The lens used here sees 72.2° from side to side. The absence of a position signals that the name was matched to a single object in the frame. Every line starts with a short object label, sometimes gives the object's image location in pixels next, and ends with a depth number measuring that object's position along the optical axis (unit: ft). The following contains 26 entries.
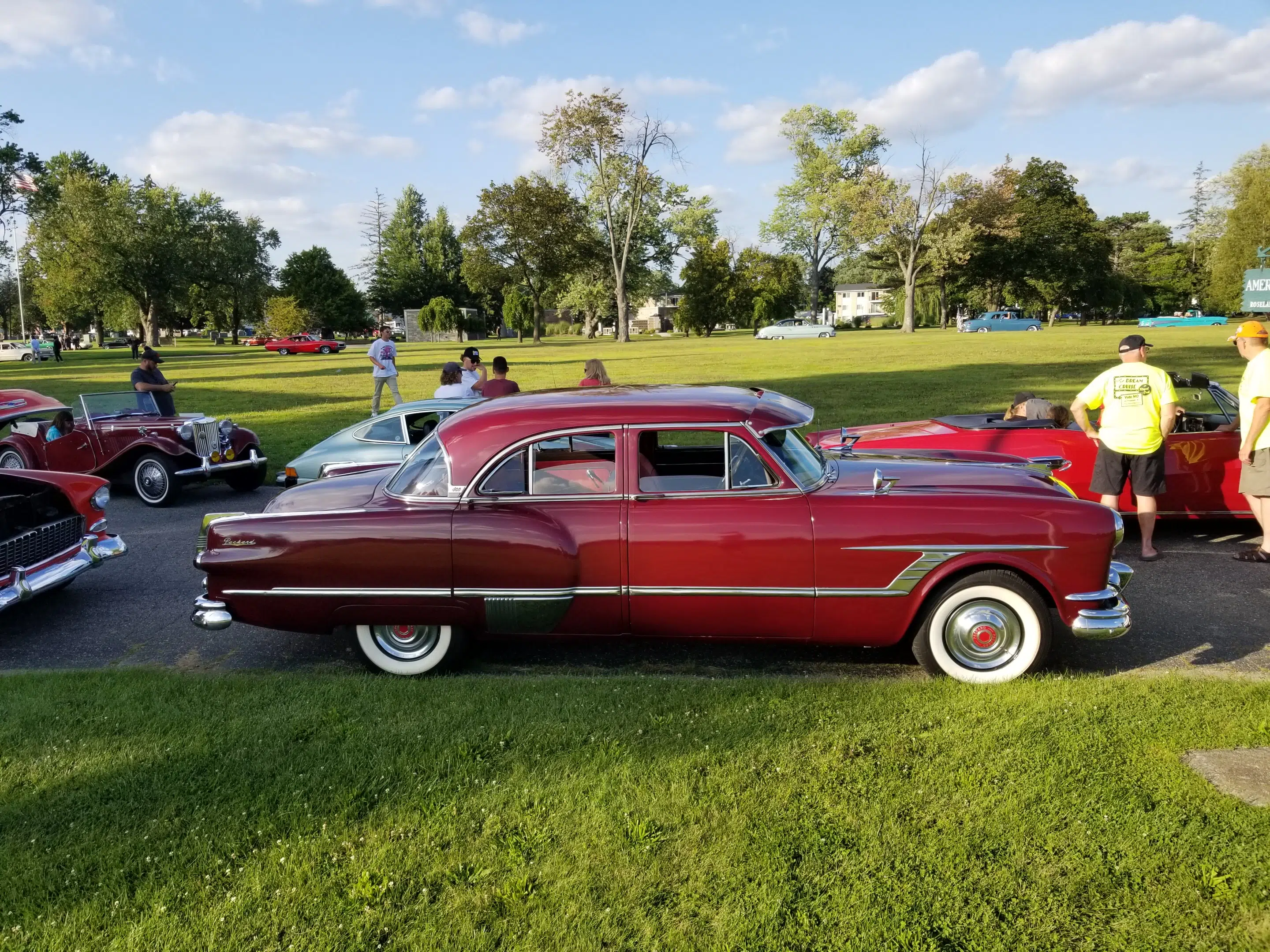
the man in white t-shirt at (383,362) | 53.31
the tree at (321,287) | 238.07
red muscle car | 177.99
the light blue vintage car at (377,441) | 29.60
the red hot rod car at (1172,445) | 24.99
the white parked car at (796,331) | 213.05
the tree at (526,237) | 219.41
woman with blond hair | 32.68
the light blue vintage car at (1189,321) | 210.18
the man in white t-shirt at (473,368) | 39.37
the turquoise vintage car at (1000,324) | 214.90
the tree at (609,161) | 191.83
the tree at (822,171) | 255.50
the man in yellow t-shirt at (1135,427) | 22.88
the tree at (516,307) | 242.78
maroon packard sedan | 15.38
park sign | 104.99
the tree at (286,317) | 208.64
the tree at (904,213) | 216.95
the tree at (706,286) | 251.60
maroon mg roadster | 33.86
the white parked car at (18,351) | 161.68
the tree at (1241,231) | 183.32
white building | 448.24
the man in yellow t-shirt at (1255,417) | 22.07
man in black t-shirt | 36.83
